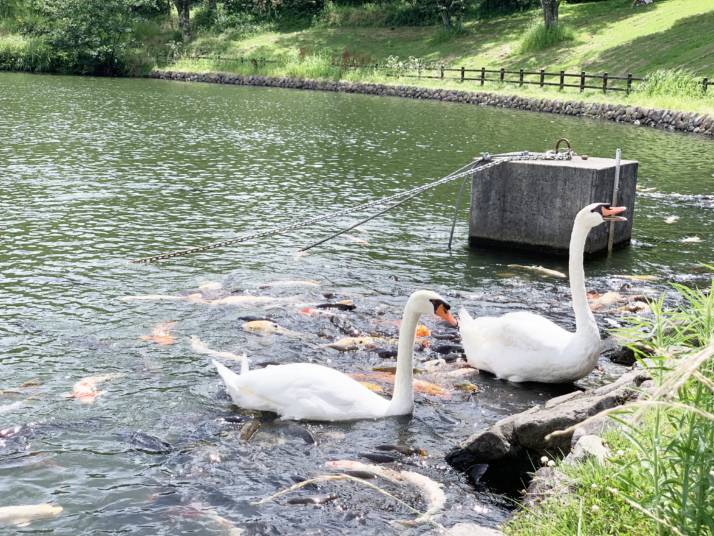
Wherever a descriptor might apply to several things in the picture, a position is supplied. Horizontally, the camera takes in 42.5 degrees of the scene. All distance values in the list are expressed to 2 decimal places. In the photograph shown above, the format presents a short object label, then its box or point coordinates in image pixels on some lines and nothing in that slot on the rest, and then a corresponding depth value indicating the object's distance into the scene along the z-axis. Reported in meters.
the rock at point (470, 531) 6.41
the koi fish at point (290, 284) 14.14
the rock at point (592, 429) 7.38
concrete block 15.87
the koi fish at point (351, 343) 11.27
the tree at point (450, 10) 63.09
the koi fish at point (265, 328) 11.90
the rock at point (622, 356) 11.04
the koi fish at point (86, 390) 9.64
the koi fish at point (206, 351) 10.98
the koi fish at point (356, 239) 17.67
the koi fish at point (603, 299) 13.32
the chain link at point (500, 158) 15.98
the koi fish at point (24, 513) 7.20
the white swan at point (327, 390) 9.01
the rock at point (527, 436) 7.76
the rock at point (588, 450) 6.71
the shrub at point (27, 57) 67.62
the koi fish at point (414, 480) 7.45
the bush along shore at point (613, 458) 4.56
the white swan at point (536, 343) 9.85
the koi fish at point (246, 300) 13.08
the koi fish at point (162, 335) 11.53
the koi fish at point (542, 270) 15.32
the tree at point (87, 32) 68.25
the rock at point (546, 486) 6.43
